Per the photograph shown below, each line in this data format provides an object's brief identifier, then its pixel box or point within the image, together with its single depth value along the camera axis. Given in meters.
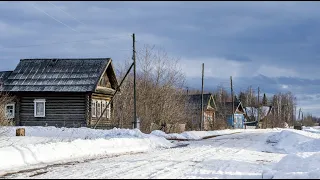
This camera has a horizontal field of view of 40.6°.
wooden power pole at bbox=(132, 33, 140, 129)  33.08
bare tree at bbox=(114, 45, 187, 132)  37.94
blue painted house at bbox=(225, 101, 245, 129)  85.72
